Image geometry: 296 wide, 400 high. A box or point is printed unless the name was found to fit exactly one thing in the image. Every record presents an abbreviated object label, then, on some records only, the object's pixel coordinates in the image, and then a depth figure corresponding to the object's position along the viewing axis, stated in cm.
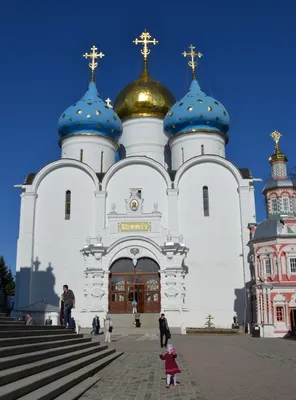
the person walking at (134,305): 2416
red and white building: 2100
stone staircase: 578
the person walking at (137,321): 2269
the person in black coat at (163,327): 1402
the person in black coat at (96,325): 2091
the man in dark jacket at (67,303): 1284
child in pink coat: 739
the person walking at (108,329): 1635
